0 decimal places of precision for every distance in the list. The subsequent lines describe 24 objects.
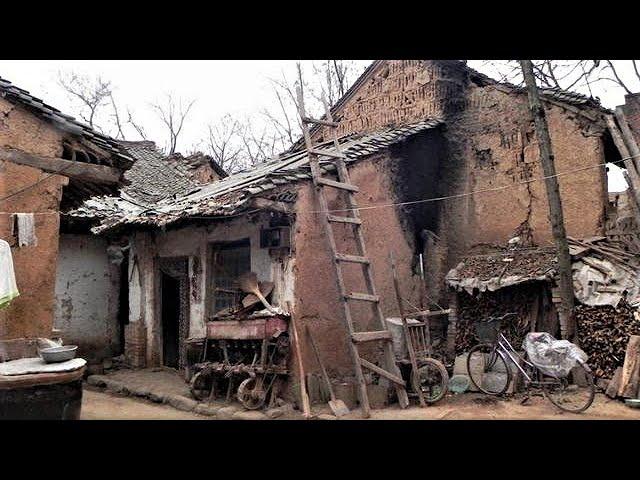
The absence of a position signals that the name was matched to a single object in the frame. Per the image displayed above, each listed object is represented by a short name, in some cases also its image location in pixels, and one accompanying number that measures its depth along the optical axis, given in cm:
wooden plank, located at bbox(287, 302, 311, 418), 736
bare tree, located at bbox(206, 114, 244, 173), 2902
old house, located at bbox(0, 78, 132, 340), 614
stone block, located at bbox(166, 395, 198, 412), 798
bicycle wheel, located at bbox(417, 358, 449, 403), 779
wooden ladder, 755
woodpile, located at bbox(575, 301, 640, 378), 778
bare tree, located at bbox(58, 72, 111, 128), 2647
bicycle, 754
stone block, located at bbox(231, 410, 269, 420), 714
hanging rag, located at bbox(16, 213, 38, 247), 615
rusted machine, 763
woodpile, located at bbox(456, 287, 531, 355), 906
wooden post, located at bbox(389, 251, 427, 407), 782
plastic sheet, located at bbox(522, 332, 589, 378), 724
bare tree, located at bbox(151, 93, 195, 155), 2858
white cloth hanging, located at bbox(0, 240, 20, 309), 532
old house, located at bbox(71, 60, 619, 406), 824
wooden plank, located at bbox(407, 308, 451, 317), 845
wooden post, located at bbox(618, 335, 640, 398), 723
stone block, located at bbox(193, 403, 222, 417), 761
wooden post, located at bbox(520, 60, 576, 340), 818
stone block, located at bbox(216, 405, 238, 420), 744
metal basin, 532
